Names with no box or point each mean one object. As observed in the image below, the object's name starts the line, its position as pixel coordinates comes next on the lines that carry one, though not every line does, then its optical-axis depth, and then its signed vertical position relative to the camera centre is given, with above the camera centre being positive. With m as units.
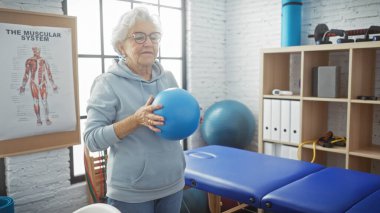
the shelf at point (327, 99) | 2.66 -0.16
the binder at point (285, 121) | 3.04 -0.38
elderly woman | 1.24 -0.19
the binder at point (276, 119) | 3.11 -0.37
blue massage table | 1.63 -0.58
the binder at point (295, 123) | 2.96 -0.38
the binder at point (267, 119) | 3.17 -0.37
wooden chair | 2.84 -0.81
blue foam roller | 3.08 +0.54
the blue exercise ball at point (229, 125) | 3.40 -0.46
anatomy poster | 2.43 +0.00
